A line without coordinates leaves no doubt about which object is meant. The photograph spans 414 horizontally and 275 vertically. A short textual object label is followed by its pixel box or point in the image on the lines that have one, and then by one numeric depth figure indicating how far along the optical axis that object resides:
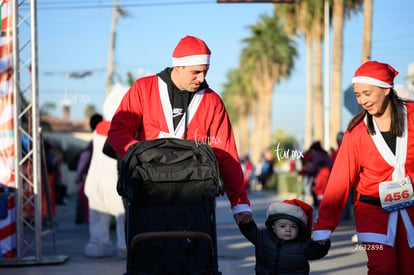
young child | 5.67
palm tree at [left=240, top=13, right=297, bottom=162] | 66.44
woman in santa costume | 5.28
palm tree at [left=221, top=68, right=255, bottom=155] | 81.50
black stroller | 5.19
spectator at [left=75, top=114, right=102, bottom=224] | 12.94
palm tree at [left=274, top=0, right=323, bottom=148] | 38.50
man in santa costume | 5.89
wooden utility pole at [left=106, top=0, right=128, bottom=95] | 35.44
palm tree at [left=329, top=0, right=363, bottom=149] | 30.92
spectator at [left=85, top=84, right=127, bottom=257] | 10.37
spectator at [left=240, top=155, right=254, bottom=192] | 42.94
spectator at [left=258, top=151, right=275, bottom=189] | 37.67
